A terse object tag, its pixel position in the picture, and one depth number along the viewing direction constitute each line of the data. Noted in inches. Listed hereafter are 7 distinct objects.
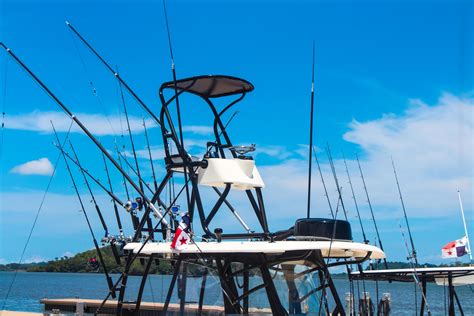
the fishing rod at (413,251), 701.6
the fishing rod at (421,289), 500.3
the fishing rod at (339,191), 399.0
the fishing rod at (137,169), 494.9
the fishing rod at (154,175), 498.1
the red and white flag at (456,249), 676.7
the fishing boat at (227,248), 378.6
